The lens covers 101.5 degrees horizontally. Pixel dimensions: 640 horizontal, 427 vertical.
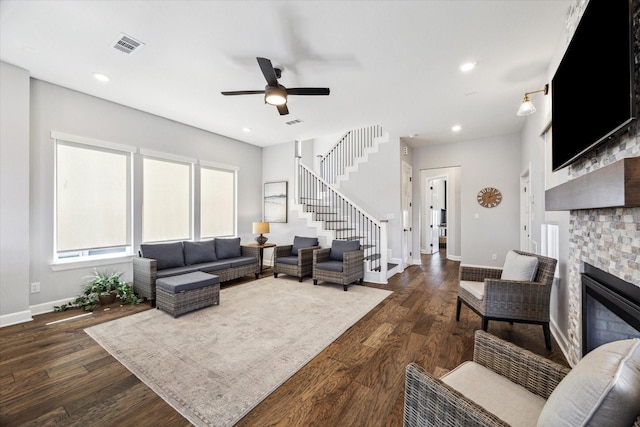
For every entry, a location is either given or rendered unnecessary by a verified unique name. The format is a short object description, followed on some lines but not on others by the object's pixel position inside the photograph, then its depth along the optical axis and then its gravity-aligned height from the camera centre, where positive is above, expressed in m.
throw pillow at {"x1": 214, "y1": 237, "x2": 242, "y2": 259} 5.13 -0.69
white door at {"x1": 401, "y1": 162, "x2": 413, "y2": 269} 5.97 +0.04
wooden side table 5.51 -0.70
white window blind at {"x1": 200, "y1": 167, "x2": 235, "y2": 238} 5.58 +0.25
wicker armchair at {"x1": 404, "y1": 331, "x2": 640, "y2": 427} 0.69 -0.71
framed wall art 6.61 +0.32
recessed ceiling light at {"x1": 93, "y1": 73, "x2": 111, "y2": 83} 3.37 +1.79
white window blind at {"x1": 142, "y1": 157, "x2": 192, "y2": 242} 4.64 +0.25
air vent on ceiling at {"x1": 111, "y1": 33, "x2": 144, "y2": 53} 2.66 +1.79
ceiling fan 2.89 +1.44
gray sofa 3.77 -0.82
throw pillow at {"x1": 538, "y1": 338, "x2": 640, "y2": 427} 0.68 -0.49
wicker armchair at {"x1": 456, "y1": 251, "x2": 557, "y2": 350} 2.43 -0.81
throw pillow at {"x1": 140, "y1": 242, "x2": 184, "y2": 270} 4.11 -0.64
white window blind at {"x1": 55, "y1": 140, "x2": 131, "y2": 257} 3.71 +0.25
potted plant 3.65 -1.14
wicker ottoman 3.23 -1.02
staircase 5.80 +0.37
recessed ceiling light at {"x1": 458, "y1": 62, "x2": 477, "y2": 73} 3.06 +1.76
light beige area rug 1.87 -1.29
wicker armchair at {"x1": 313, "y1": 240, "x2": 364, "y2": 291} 4.36 -0.88
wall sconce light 2.80 +1.13
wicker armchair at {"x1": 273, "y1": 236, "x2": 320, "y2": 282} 4.94 -0.88
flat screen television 1.14 +0.72
